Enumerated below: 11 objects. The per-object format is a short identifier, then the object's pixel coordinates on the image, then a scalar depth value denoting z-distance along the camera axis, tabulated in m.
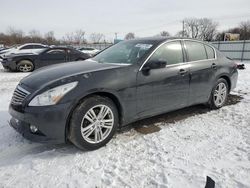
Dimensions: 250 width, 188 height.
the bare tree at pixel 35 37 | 58.88
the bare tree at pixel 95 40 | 80.00
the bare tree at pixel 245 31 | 60.44
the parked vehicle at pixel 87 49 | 25.68
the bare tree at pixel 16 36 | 55.36
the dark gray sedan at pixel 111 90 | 2.89
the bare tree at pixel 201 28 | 75.19
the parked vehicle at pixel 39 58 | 11.33
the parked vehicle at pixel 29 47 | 15.46
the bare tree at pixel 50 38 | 60.61
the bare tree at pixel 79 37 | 76.56
